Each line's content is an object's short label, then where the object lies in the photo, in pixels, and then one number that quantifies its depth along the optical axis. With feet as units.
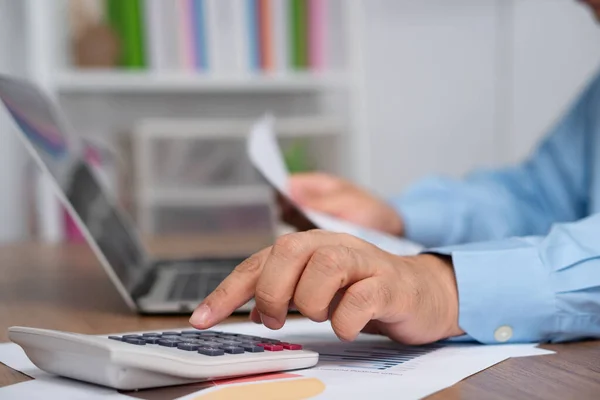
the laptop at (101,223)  3.69
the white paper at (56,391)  2.77
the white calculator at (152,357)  2.72
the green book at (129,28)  9.95
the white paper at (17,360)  2.98
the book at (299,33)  10.26
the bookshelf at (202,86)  9.70
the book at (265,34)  10.12
